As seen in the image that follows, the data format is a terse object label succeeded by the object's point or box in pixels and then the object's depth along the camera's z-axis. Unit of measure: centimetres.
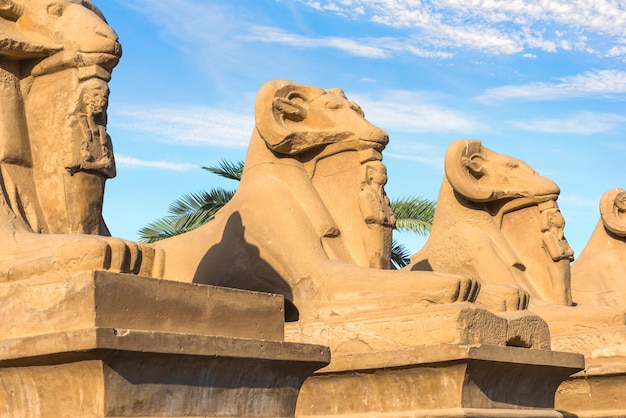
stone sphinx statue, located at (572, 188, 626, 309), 1062
